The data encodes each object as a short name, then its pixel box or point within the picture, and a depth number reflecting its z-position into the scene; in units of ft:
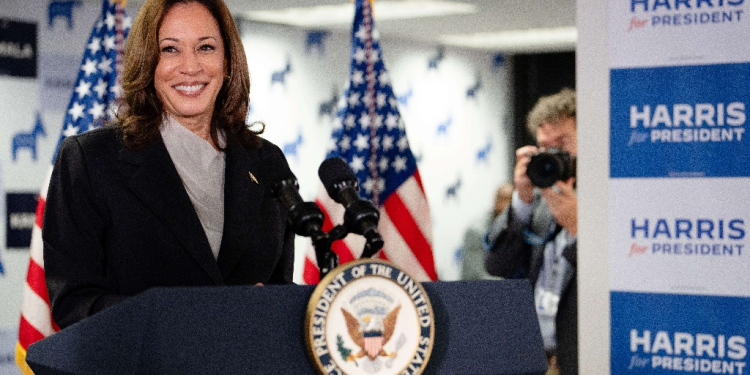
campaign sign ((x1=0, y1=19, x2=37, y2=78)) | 15.85
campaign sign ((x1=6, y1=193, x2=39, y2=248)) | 15.92
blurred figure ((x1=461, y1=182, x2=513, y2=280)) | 25.71
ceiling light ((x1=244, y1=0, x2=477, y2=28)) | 18.94
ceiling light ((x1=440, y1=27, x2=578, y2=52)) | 23.53
